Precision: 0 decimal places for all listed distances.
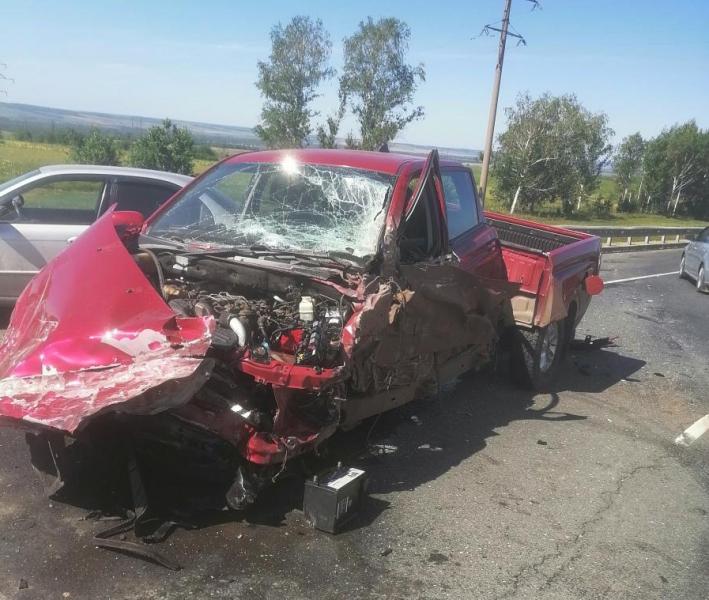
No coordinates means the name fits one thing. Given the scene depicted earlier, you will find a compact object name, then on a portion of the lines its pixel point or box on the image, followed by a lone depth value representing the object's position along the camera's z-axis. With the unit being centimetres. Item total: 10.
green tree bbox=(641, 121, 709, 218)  5959
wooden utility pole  2353
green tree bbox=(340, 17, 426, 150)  3853
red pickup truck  317
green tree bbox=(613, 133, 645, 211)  6297
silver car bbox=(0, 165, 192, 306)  661
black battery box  353
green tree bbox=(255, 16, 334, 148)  3853
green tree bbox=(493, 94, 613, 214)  4541
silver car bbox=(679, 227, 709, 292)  1480
